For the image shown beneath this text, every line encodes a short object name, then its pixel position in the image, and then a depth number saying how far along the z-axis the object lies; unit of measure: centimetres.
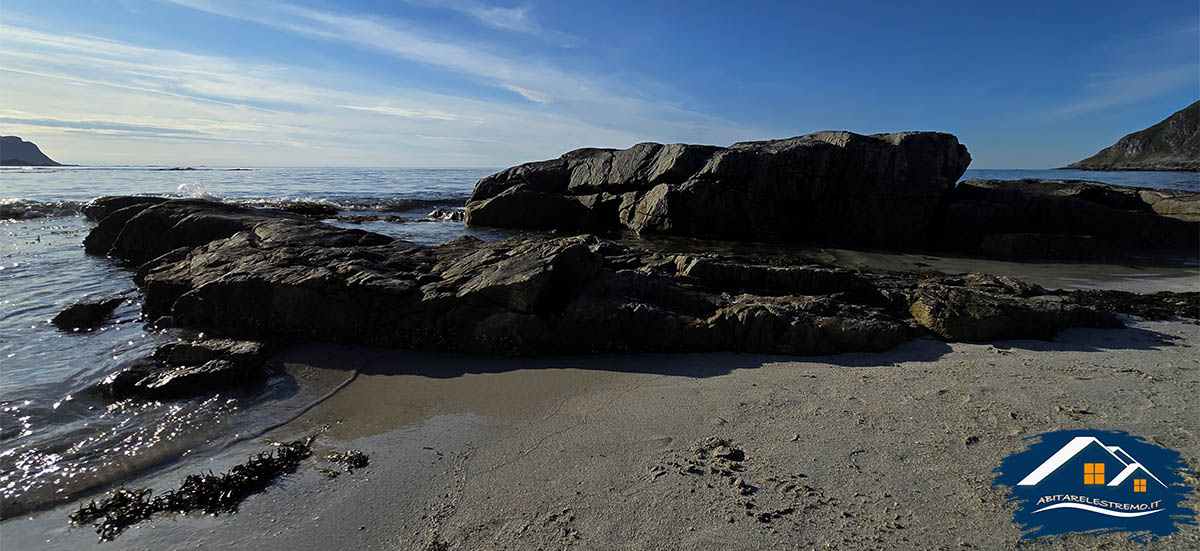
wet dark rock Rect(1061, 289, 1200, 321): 790
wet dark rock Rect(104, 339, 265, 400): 539
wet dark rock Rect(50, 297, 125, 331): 746
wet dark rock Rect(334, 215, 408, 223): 2388
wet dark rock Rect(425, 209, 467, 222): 2535
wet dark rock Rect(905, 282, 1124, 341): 652
